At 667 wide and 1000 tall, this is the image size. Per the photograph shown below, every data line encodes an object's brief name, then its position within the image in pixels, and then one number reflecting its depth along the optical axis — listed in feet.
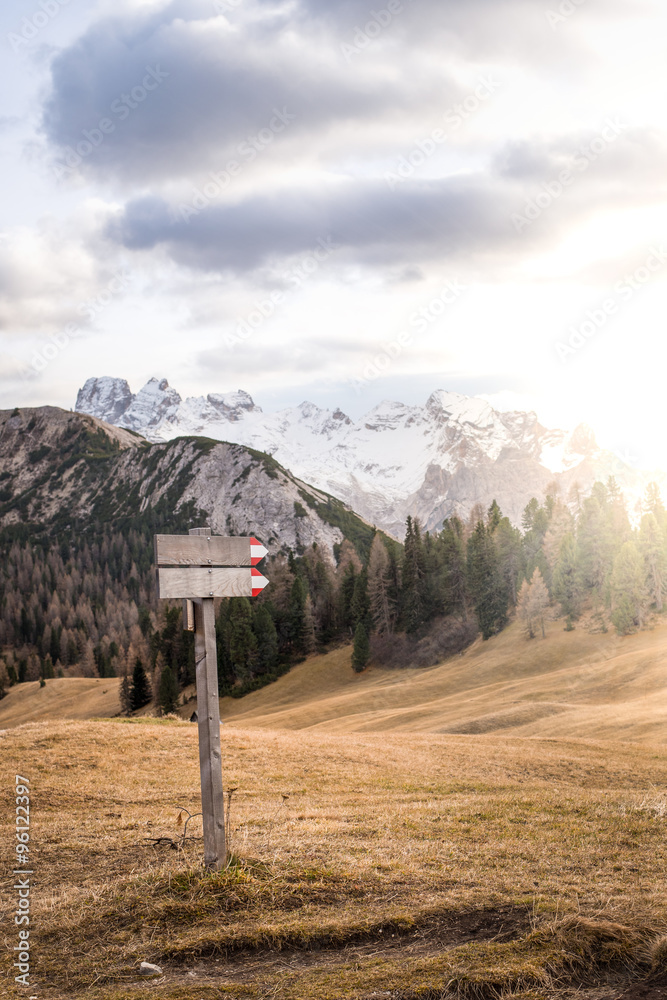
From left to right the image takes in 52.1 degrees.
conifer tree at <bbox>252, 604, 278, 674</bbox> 323.98
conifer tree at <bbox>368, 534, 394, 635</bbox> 322.34
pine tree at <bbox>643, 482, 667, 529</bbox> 259.88
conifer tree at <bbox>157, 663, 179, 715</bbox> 279.69
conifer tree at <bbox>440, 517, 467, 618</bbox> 320.50
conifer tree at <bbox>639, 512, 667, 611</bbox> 244.22
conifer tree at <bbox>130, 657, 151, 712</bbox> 307.37
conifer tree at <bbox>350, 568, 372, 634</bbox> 330.54
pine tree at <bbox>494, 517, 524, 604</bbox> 307.78
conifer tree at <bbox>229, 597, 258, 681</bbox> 318.86
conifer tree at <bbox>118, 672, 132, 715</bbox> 307.17
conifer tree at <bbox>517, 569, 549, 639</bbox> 264.93
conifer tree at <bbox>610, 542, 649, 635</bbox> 236.43
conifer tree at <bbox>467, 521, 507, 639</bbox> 294.25
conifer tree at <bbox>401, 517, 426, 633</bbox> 318.86
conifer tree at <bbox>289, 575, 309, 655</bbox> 340.18
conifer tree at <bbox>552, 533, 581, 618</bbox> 270.67
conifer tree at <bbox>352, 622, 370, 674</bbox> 302.86
